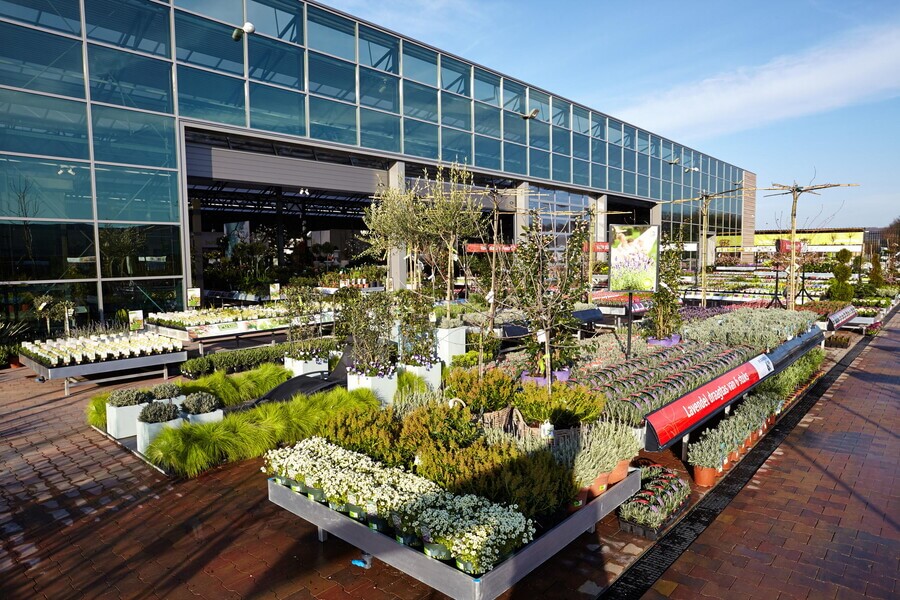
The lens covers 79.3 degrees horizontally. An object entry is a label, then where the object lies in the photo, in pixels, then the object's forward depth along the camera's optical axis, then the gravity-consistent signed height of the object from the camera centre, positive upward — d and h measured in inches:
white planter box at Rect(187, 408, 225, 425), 261.1 -74.0
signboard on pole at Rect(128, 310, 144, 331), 455.5 -45.9
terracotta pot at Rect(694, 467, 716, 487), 223.3 -89.1
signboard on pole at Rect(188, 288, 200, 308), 557.9 -33.2
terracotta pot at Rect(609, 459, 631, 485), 183.9 -72.3
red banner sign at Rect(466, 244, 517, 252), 806.0 +21.8
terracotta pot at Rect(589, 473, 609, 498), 175.5 -72.9
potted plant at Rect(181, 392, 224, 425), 262.4 -70.3
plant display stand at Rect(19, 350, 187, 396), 364.8 -70.6
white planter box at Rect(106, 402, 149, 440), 272.5 -77.6
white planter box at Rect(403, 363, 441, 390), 337.7 -69.7
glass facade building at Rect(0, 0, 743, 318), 504.7 +176.0
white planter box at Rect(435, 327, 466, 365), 418.6 -62.2
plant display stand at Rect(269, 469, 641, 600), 129.9 -76.8
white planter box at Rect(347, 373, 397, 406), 303.3 -68.3
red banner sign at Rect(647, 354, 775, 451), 207.6 -61.0
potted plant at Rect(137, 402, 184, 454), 248.1 -71.8
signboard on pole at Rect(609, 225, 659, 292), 335.3 +1.8
